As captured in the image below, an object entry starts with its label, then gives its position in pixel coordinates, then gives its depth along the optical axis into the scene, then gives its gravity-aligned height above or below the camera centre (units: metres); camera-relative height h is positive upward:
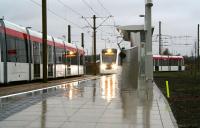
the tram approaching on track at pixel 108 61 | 65.19 +0.79
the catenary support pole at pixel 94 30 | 69.56 +5.04
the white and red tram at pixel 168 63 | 90.00 +0.68
